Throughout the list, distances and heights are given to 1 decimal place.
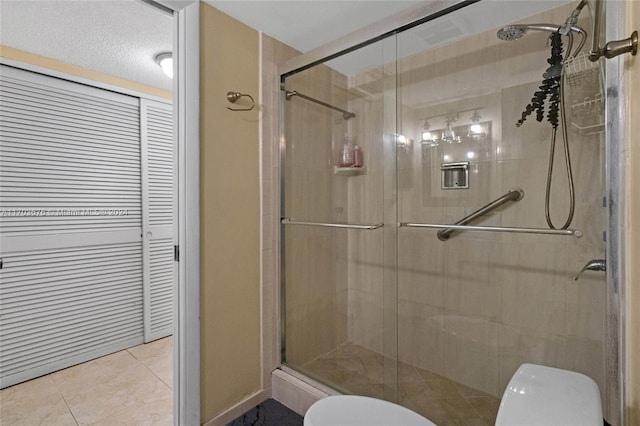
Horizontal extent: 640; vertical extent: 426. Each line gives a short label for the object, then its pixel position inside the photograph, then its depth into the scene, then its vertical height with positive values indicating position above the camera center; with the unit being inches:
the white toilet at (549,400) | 28.7 -18.2
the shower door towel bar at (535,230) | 53.3 -3.8
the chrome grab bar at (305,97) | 78.5 +27.2
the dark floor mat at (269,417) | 67.7 -44.6
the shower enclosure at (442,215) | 58.5 -1.4
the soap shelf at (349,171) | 75.0 +9.0
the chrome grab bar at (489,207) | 64.3 +0.2
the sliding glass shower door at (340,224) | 71.3 -3.6
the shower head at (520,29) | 57.1 +31.8
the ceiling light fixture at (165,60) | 86.3 +39.9
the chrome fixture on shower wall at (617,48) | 32.3 +16.6
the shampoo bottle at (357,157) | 75.3 +12.1
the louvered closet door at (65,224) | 82.7 -3.8
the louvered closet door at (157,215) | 106.3 -1.7
